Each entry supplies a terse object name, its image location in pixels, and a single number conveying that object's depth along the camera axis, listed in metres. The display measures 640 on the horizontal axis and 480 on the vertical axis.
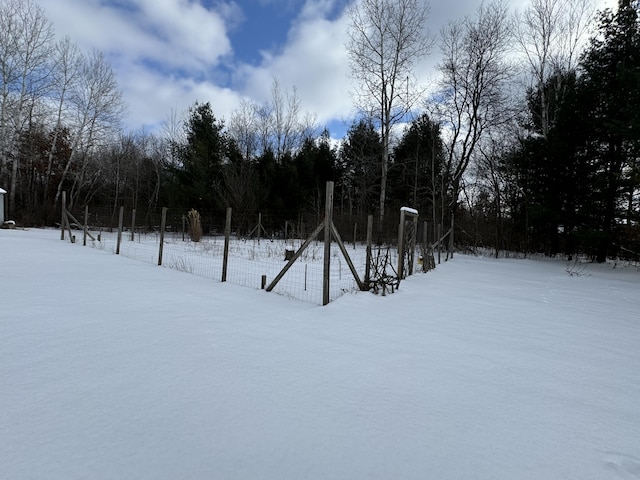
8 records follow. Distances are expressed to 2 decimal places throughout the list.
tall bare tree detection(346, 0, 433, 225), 17.34
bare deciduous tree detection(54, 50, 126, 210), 24.03
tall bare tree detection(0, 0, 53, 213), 20.39
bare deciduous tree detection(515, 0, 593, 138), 16.80
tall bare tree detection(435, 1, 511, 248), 17.64
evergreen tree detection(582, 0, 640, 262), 12.06
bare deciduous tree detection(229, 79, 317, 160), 30.23
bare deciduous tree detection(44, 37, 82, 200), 22.80
